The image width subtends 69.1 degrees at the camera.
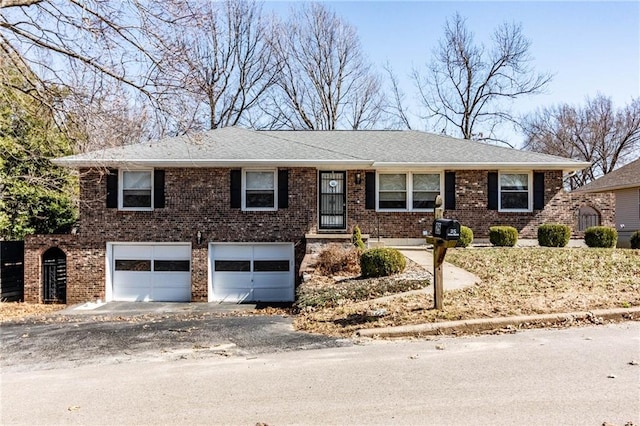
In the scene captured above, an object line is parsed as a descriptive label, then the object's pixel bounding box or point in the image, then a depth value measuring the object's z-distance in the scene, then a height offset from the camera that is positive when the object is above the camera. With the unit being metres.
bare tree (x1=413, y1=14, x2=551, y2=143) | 34.56 +9.84
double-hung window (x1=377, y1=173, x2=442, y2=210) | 17.59 +0.95
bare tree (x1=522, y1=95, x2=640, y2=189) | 38.59 +6.85
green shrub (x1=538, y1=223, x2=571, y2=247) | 16.19 -0.66
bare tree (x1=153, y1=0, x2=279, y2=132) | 8.53 +2.74
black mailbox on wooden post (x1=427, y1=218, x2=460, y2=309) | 7.29 -0.40
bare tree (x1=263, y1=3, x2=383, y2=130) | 33.53 +10.24
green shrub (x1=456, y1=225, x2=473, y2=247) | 15.96 -0.75
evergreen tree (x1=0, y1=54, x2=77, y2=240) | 16.38 +0.86
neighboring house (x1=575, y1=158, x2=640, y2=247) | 21.45 +1.11
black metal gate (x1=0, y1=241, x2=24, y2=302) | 15.88 -1.94
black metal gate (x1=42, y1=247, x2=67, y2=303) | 16.08 -2.24
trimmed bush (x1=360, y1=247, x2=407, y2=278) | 11.43 -1.16
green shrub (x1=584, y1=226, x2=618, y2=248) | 16.36 -0.73
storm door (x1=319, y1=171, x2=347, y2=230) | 17.27 +0.58
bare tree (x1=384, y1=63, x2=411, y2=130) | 35.81 +7.64
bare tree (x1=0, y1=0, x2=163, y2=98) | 8.02 +3.23
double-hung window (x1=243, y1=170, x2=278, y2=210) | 16.03 +0.92
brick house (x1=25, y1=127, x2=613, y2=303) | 15.80 -0.43
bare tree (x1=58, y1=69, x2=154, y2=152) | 8.66 +1.98
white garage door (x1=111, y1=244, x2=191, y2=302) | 16.12 -1.98
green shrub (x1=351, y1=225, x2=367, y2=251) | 14.13 -0.74
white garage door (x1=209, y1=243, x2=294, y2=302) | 16.03 -1.96
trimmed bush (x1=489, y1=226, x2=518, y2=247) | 16.12 -0.70
